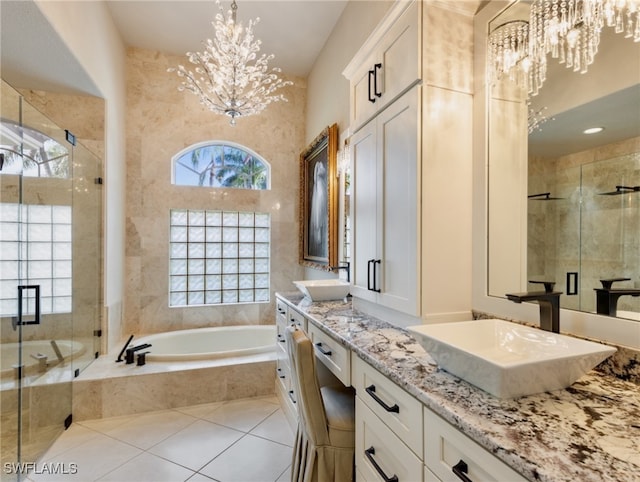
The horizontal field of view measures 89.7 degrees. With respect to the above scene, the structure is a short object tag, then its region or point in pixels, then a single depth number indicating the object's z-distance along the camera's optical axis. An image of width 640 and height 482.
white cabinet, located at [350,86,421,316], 1.50
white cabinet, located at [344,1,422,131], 1.51
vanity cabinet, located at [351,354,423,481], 0.98
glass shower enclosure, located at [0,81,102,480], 2.05
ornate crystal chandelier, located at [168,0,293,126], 2.46
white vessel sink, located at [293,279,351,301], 2.46
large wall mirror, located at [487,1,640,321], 1.05
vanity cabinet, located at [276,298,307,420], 2.33
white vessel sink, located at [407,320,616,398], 0.84
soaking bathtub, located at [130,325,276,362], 3.47
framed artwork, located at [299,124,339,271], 3.09
